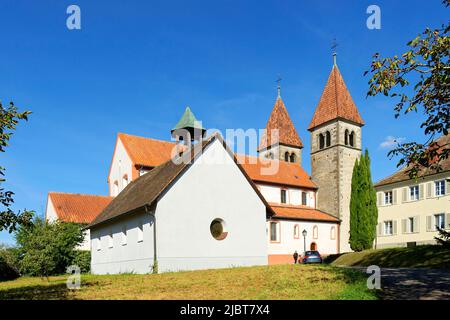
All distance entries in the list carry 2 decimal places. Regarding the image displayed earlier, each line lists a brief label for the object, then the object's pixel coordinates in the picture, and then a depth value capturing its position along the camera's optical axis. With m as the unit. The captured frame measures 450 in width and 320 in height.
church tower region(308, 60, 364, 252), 50.62
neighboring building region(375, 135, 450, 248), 39.91
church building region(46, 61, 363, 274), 24.44
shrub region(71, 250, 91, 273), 37.00
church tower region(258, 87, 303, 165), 62.72
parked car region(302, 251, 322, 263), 33.50
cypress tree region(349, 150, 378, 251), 45.25
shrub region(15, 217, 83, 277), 22.08
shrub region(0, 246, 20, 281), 33.50
